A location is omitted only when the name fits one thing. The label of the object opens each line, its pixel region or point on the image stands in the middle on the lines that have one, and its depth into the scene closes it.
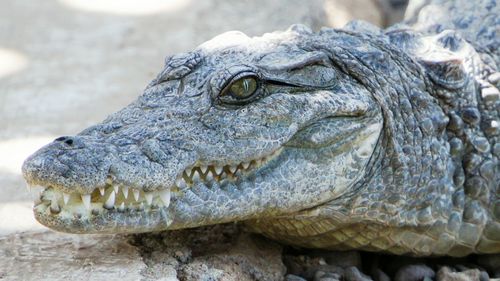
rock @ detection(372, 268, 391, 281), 8.17
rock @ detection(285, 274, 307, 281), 7.63
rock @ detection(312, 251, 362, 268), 8.12
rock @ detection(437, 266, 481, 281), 7.83
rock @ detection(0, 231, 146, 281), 6.73
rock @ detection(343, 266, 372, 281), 7.83
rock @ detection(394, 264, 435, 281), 8.11
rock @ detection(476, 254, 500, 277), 8.46
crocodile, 6.44
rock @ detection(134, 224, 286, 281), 7.00
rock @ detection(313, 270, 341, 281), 7.70
